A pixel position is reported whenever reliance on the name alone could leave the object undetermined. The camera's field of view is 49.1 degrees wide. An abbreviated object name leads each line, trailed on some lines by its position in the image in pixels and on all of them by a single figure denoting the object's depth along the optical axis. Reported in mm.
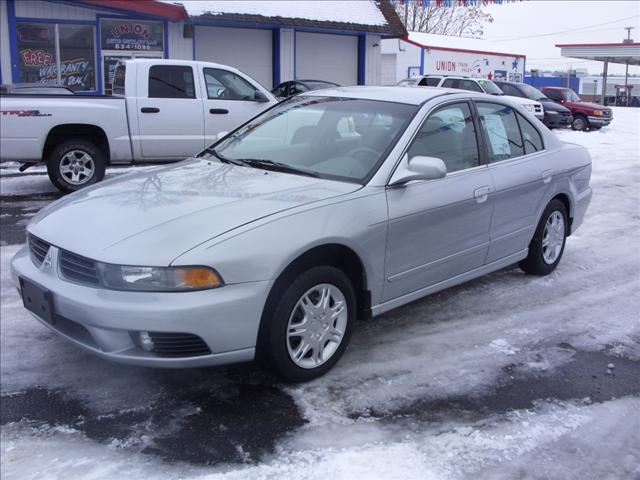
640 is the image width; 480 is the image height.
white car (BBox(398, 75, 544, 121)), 20609
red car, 23250
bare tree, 51062
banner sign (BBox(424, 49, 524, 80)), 34375
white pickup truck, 9109
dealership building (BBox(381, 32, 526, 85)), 33719
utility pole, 45819
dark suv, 22984
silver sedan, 3389
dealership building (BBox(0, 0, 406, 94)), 17203
